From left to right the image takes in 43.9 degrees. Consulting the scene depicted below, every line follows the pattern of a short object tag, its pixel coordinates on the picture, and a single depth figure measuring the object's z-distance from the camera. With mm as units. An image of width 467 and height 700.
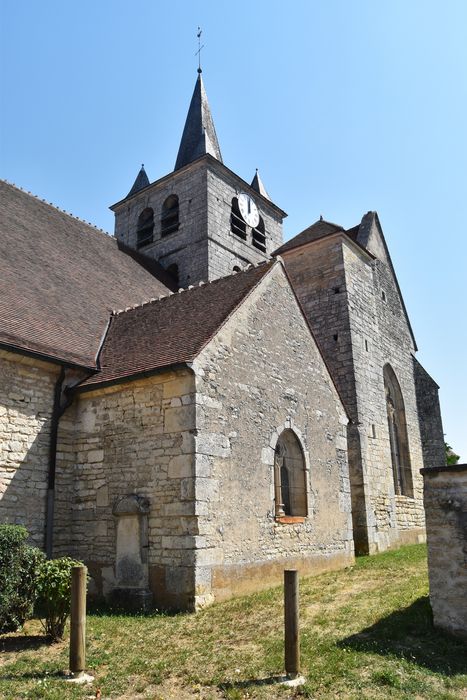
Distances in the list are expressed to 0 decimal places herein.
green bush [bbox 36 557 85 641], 5973
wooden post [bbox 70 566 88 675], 5031
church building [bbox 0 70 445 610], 7996
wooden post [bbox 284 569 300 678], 4891
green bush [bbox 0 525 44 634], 6078
